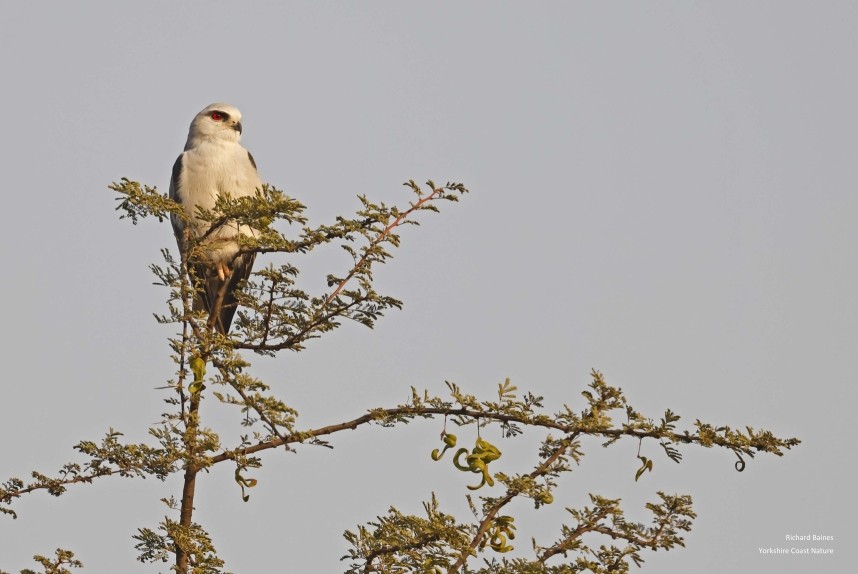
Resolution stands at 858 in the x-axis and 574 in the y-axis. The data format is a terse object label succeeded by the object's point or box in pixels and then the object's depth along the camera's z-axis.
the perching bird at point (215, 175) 15.38
